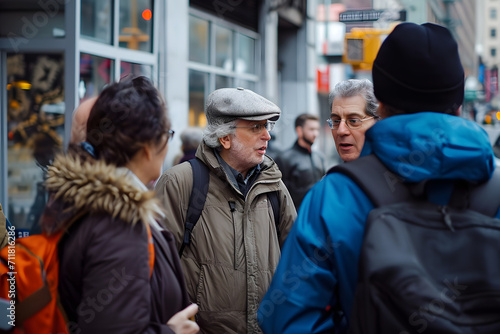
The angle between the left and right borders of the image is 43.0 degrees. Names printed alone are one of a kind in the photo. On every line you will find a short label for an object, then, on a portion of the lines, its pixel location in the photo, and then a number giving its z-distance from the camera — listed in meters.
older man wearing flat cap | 3.28
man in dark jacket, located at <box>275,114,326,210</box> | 7.91
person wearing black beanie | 1.69
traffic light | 12.29
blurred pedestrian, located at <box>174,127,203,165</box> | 7.14
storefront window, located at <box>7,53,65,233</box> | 7.23
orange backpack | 1.94
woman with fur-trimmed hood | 1.89
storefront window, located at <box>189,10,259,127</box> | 11.58
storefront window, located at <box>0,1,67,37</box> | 7.03
